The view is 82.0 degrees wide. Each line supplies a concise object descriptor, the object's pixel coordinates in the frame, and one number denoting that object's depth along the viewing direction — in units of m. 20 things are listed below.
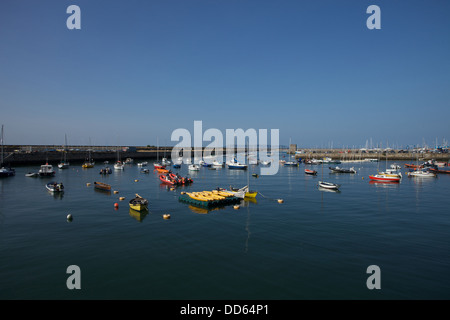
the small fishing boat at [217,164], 120.56
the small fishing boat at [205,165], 120.34
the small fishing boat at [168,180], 64.19
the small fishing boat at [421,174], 82.93
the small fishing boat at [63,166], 99.07
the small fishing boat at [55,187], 50.06
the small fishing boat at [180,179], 65.34
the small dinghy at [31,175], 74.04
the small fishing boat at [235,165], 113.81
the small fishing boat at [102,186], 52.91
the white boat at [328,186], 57.12
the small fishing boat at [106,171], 83.81
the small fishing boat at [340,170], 95.54
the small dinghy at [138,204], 36.62
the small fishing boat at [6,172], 72.69
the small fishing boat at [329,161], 161.01
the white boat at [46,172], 74.91
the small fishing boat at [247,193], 46.89
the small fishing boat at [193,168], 99.69
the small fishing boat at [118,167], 99.81
